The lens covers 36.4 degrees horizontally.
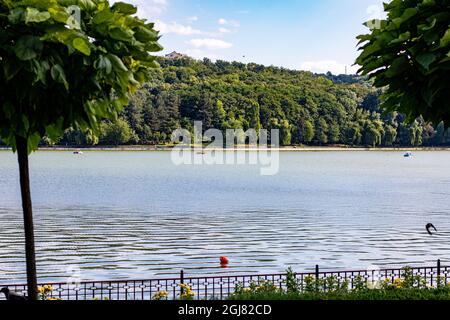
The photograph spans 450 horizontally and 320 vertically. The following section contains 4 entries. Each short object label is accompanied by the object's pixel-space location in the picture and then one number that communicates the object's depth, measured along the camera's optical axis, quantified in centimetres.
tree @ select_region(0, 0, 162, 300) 743
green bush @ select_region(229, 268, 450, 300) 1077
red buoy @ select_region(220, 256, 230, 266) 2861
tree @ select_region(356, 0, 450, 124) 808
